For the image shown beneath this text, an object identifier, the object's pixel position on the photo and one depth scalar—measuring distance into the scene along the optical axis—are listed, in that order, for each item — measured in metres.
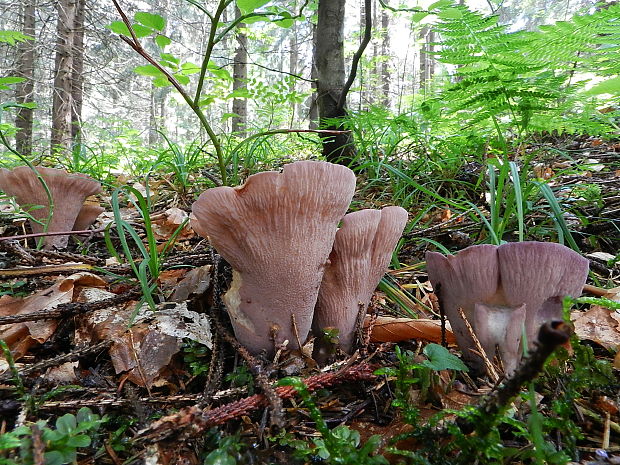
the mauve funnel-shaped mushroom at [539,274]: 0.18
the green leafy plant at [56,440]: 0.13
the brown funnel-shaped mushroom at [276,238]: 0.19
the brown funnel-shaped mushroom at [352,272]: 0.22
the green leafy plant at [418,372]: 0.17
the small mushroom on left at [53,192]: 0.37
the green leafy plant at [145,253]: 0.23
